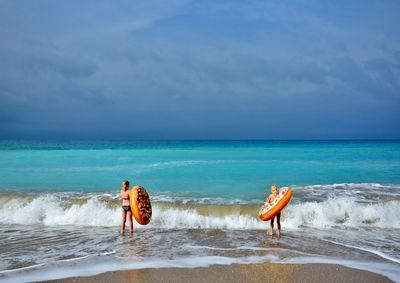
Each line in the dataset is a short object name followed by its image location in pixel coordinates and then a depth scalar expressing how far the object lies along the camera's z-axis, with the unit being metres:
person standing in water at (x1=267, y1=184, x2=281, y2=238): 9.09
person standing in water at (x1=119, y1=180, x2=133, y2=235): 9.52
